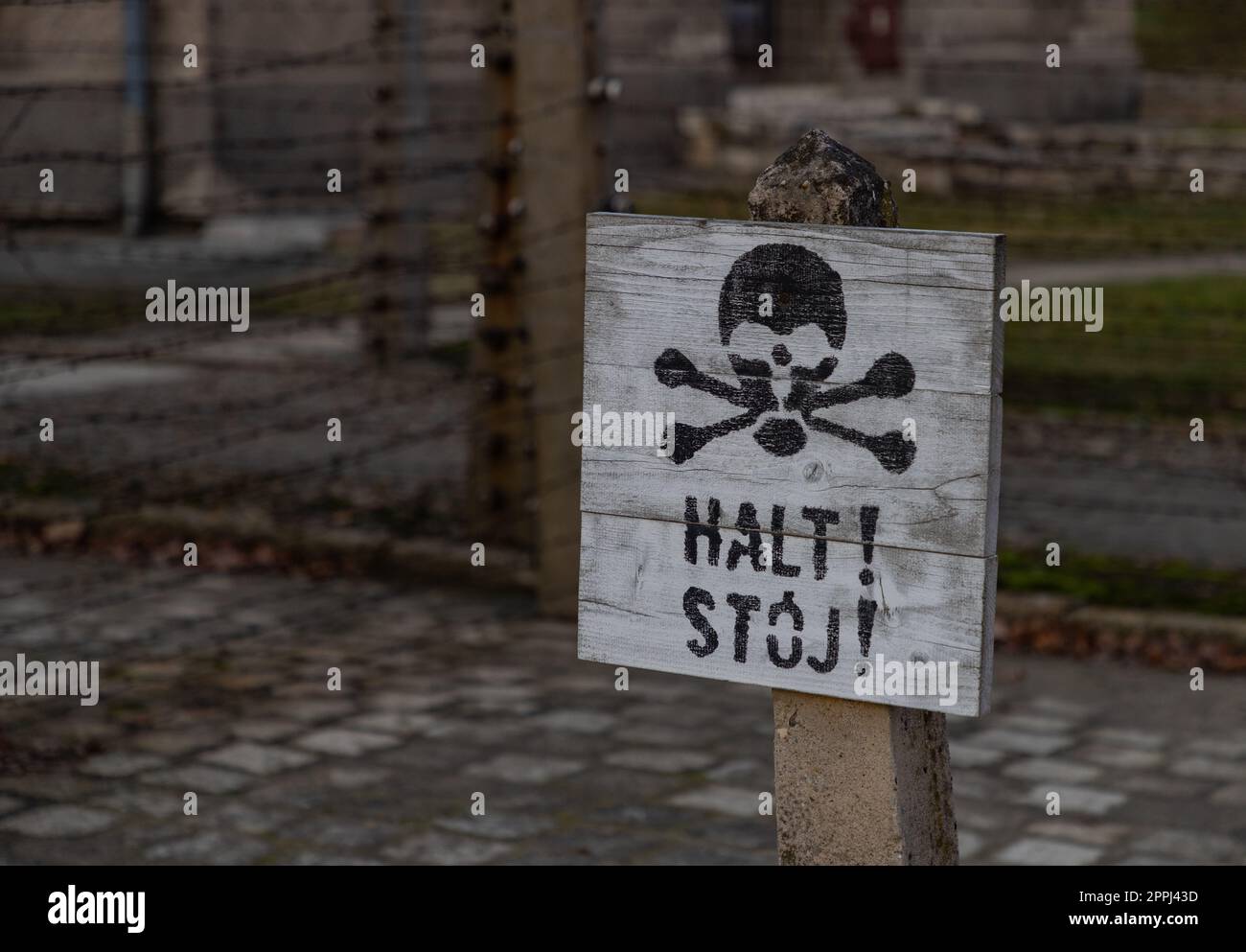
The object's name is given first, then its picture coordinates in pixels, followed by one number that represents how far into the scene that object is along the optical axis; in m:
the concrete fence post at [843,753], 2.73
